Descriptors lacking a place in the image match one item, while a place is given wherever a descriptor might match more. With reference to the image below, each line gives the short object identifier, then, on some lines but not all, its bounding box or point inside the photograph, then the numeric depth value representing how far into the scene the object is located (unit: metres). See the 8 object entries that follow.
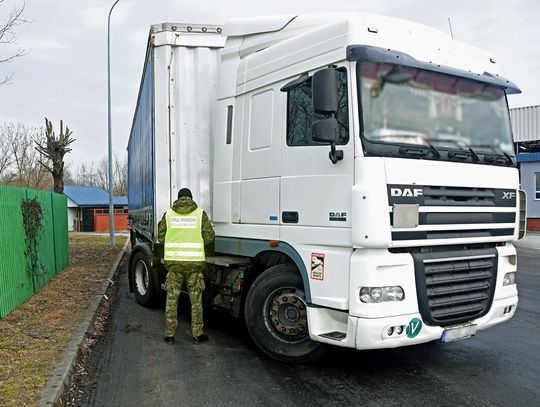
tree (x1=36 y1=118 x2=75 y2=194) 22.66
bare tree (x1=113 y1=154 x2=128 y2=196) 69.50
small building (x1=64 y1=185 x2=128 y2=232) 44.69
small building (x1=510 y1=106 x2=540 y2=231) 27.08
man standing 5.80
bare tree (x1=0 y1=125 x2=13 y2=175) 41.84
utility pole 22.48
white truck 4.17
